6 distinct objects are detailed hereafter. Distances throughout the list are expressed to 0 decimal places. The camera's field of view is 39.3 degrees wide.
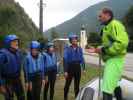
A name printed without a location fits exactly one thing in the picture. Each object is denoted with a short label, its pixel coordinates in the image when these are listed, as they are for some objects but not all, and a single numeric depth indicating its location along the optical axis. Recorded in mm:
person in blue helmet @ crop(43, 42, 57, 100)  4427
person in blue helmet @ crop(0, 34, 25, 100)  3413
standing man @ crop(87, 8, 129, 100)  2590
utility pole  12406
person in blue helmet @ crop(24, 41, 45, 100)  3759
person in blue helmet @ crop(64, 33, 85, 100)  4298
